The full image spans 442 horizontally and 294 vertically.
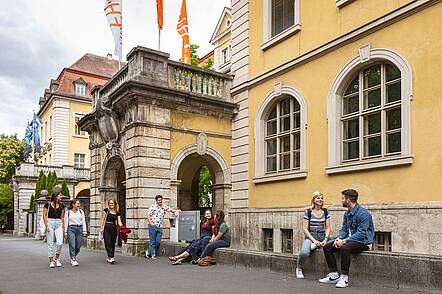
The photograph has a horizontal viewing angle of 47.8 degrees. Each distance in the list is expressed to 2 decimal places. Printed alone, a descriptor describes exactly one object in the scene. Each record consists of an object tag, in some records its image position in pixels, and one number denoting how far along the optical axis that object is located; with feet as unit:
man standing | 45.37
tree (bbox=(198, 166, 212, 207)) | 93.50
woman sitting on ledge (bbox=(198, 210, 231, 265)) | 37.68
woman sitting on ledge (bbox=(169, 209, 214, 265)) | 39.52
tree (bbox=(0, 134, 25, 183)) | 202.39
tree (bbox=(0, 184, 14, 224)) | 154.44
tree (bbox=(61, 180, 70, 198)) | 114.27
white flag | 63.77
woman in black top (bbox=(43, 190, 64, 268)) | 38.91
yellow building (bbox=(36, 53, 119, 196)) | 154.51
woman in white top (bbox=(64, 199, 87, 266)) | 40.37
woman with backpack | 30.83
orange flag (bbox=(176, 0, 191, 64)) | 75.05
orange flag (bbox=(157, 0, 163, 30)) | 63.10
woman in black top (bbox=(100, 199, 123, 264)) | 41.55
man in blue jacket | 27.02
